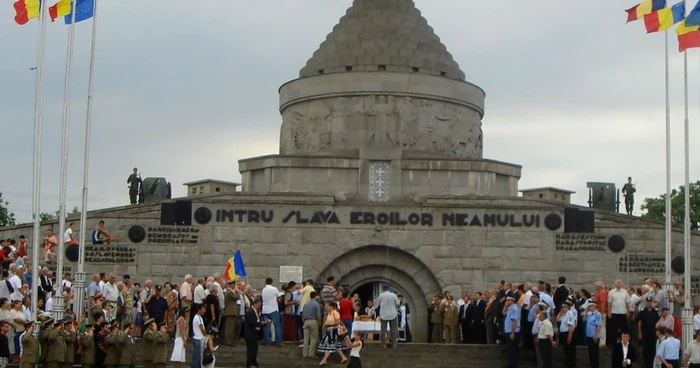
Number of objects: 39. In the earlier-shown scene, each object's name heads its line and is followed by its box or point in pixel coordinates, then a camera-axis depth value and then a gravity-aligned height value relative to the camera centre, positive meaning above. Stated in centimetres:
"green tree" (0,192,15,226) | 6719 +373
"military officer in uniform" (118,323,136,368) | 2277 -120
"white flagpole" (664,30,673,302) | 2522 +223
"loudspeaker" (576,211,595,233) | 3418 +198
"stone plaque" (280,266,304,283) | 3350 +38
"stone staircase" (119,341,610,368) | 2495 -139
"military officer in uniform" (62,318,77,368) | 2241 -103
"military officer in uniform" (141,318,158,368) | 2242 -106
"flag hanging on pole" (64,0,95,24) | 2617 +587
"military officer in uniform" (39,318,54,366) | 2223 -105
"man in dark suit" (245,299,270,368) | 2383 -101
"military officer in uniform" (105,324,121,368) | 2275 -118
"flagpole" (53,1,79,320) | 2369 +160
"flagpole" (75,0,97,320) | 2503 +173
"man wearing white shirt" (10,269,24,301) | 2408 -8
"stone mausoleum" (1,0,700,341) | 3378 +131
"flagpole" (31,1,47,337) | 2364 +77
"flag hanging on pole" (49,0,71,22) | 2592 +584
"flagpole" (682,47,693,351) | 2386 +89
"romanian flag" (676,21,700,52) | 2505 +525
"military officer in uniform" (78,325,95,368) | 2269 -117
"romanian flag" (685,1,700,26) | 2503 +565
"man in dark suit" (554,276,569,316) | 2561 -7
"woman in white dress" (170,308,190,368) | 2264 -105
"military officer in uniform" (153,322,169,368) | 2242 -115
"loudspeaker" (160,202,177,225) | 3403 +203
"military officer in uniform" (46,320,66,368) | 2219 -115
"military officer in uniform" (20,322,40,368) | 2177 -115
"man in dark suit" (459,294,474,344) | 2812 -68
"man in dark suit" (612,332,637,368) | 2281 -114
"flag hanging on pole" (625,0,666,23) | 2569 +600
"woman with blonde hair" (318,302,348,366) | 2430 -97
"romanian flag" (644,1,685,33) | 2531 +571
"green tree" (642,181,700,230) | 6222 +450
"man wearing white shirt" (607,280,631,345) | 2489 -27
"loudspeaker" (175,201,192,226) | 3403 +206
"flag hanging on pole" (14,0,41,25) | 2547 +570
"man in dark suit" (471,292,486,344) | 2755 -71
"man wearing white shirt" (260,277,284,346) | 2580 -43
